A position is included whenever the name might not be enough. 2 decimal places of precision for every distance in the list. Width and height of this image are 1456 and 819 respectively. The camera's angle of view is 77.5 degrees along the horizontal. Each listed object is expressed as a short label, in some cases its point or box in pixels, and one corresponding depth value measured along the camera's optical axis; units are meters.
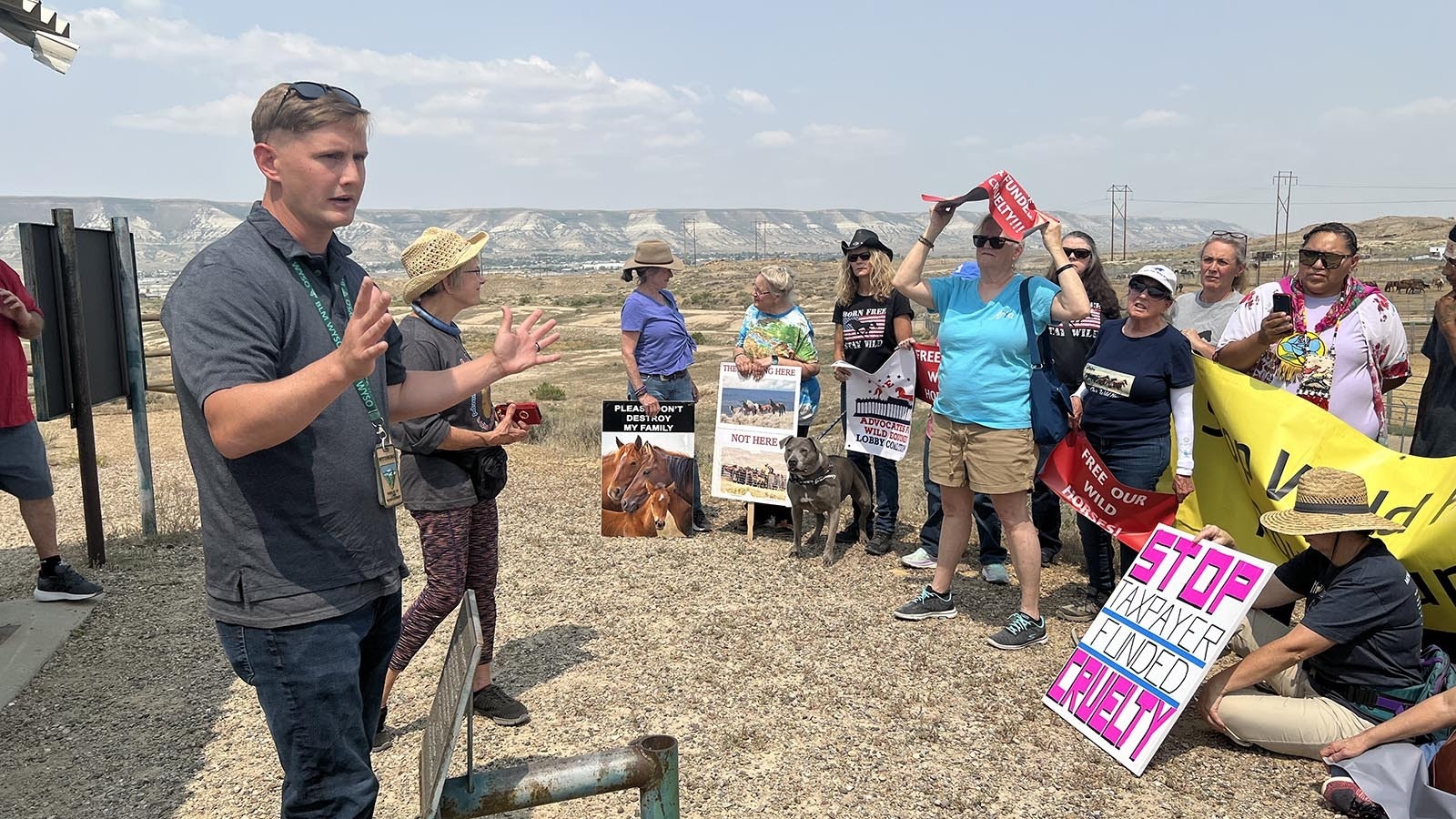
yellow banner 4.04
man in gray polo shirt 1.87
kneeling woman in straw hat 3.67
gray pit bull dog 6.69
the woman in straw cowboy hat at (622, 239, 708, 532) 7.22
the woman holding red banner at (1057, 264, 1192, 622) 4.96
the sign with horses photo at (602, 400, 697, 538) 7.47
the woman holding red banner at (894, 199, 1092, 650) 4.95
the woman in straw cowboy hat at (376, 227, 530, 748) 3.82
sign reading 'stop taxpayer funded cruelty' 3.94
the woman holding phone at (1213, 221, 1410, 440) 4.68
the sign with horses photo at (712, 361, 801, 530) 7.40
